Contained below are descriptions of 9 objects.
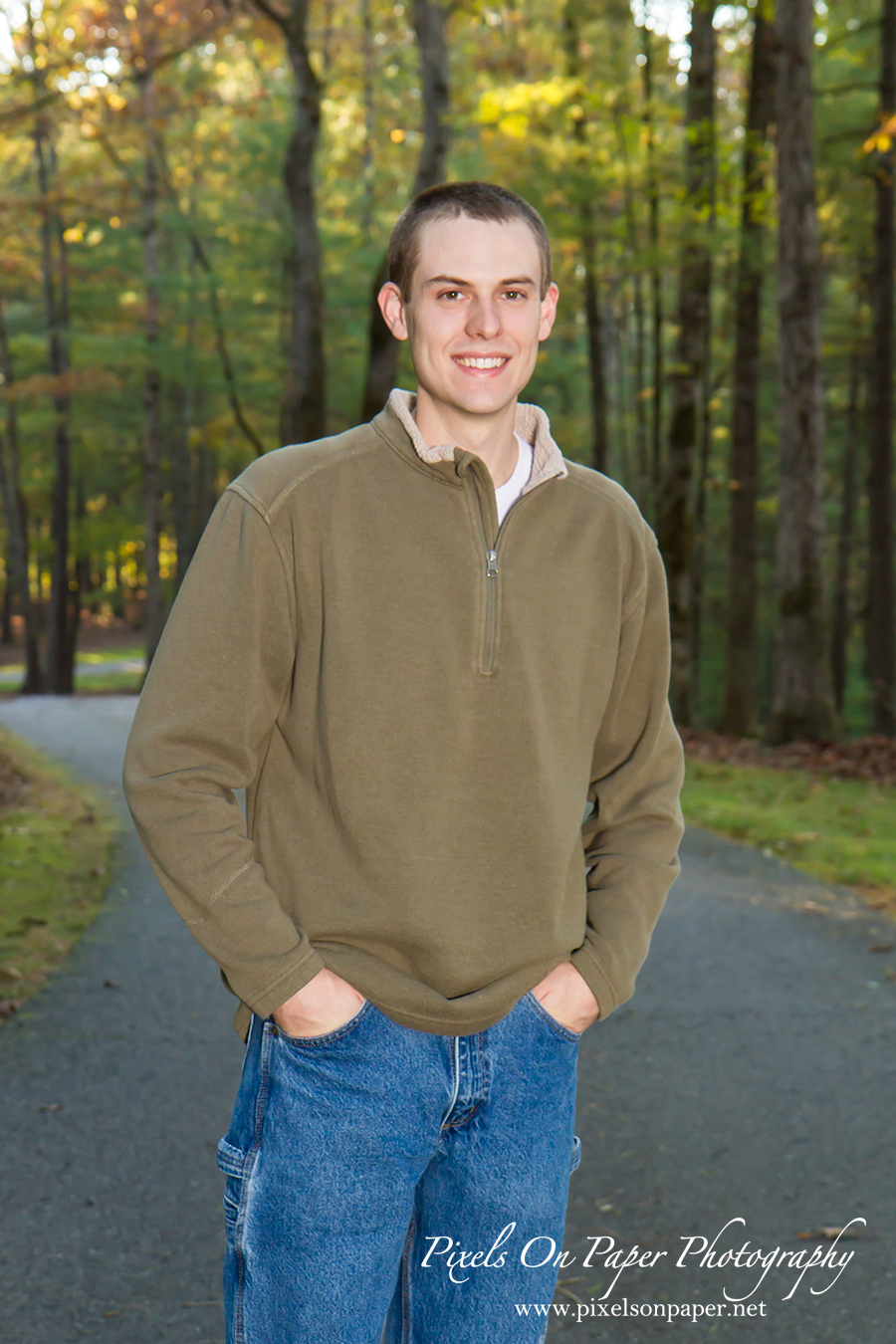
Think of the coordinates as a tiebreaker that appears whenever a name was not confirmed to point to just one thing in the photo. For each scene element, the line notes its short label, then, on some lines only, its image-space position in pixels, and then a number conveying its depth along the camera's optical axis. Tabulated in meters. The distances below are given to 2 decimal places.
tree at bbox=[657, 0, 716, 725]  16.80
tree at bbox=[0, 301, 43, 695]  30.25
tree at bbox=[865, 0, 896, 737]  15.72
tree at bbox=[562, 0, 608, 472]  16.77
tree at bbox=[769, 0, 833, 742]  14.11
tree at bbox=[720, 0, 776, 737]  17.83
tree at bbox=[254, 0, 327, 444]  17.17
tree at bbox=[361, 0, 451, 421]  15.10
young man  2.01
